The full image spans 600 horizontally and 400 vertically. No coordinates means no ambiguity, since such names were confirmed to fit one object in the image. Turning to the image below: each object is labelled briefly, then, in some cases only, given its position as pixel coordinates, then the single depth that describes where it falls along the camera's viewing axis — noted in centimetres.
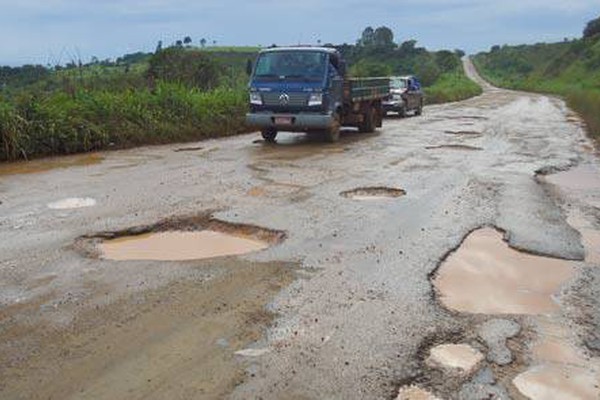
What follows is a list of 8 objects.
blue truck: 1505
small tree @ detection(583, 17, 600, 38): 8720
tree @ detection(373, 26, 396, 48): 8933
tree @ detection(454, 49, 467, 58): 16490
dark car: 2731
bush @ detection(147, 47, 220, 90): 2225
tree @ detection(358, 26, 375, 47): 9119
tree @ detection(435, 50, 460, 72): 10025
